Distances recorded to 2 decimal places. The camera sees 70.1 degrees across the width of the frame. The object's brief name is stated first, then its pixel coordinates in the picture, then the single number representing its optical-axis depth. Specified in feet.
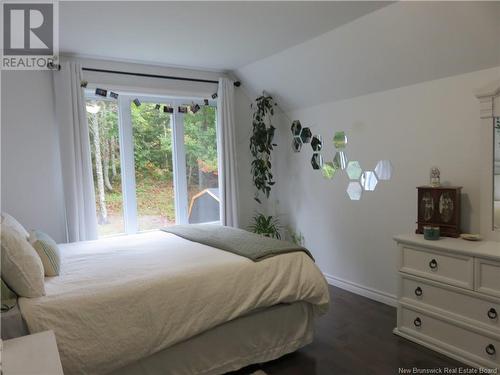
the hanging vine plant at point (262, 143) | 13.37
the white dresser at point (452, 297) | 6.83
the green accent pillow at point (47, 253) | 6.63
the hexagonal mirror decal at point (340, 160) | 11.56
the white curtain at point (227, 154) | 13.42
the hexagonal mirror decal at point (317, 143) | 12.38
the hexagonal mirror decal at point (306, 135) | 12.84
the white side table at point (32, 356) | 3.63
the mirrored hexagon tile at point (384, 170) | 10.22
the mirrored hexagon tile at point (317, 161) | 12.45
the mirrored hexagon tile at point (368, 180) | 10.65
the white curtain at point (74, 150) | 10.48
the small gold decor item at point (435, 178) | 8.69
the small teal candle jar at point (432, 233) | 8.02
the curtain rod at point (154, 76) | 11.40
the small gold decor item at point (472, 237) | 7.80
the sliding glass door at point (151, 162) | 11.96
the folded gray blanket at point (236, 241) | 7.66
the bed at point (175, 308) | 5.54
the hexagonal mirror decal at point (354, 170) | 11.10
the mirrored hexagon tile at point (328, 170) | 11.97
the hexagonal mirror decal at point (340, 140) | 11.49
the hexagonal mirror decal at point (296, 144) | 13.28
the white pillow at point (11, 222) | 6.88
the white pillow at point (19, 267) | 5.40
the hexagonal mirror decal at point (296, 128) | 13.21
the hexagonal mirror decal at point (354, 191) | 11.12
